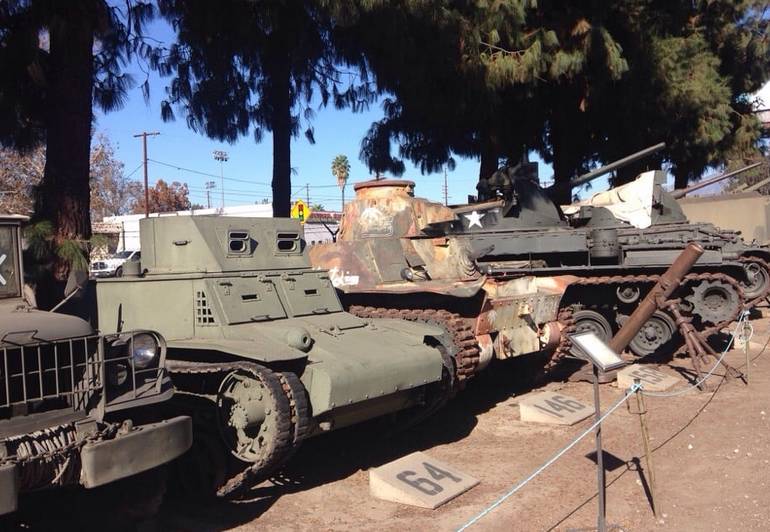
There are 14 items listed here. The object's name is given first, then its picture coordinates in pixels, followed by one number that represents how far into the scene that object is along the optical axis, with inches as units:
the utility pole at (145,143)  1507.6
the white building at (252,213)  1344.7
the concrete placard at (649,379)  352.5
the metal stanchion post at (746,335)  349.1
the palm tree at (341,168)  2357.0
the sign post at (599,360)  174.0
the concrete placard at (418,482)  212.4
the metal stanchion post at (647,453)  189.5
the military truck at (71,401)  150.9
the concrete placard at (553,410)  301.1
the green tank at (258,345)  204.4
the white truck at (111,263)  982.3
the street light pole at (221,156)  2169.0
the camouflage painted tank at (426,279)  314.3
